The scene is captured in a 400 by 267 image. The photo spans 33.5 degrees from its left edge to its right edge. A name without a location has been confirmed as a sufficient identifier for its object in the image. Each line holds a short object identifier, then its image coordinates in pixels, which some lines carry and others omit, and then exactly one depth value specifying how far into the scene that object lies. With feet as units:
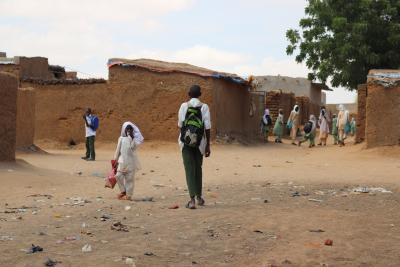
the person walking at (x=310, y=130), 75.87
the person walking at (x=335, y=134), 81.25
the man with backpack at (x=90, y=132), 52.13
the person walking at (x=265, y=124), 84.84
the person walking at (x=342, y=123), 73.51
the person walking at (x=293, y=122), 81.94
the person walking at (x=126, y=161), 29.55
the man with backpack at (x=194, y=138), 26.18
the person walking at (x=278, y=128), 86.10
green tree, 81.20
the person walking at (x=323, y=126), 77.25
